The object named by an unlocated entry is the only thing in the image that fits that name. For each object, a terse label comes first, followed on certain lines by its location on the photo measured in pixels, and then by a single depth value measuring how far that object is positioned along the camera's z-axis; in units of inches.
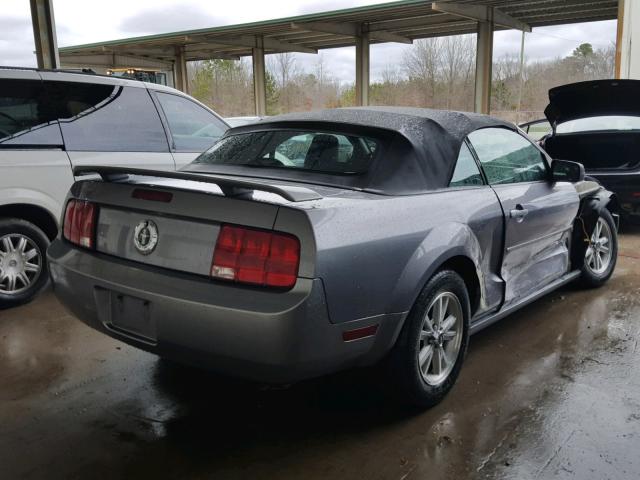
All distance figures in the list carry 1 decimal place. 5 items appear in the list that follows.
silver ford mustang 88.0
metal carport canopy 730.8
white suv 172.6
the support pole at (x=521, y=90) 1160.5
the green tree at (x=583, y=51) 1331.2
